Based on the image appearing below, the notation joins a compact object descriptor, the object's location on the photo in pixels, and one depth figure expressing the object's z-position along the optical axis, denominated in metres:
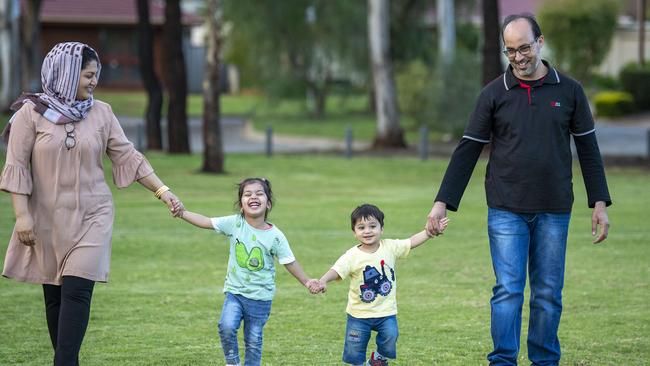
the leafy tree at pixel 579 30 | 54.62
